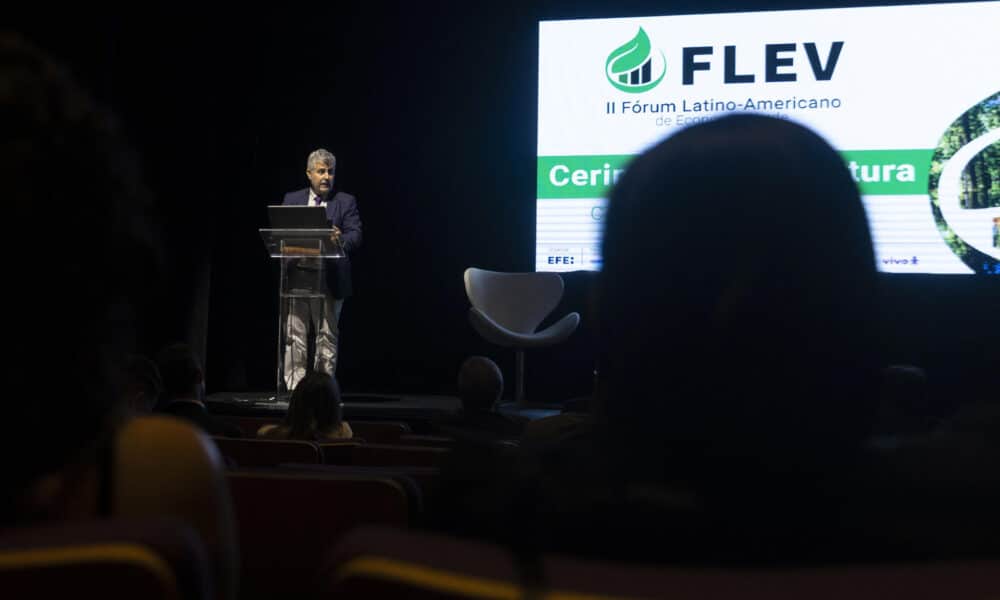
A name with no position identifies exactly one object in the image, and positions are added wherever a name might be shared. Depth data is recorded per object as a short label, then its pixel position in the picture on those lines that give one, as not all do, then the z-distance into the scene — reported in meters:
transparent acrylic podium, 5.04
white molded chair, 6.20
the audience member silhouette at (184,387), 2.88
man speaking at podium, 5.67
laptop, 4.96
